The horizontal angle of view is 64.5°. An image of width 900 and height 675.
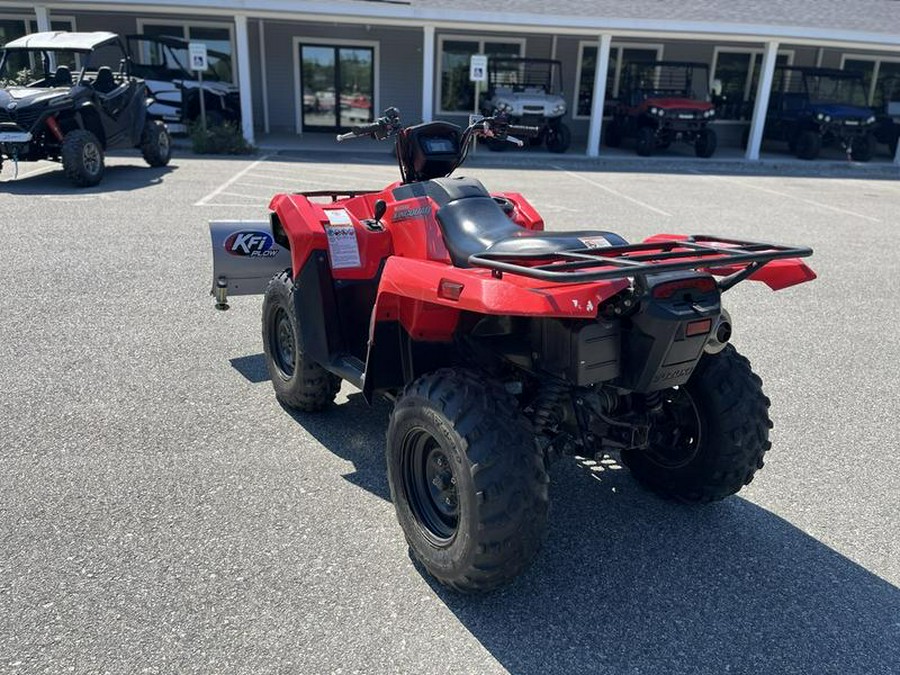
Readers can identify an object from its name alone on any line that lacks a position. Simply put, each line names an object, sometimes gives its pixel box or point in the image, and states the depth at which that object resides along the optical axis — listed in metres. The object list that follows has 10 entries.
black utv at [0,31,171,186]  10.13
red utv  17.23
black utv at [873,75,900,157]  19.75
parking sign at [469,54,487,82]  16.25
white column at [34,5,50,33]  15.67
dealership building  16.55
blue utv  18.09
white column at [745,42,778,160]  17.89
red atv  2.34
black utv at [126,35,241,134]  16.86
